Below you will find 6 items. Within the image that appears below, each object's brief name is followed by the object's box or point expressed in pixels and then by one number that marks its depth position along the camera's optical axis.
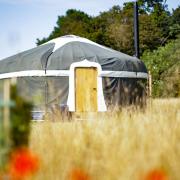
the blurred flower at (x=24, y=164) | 5.92
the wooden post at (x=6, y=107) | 7.25
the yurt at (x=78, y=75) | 28.60
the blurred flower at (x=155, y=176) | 5.60
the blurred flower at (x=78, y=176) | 5.85
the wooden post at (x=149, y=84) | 28.57
